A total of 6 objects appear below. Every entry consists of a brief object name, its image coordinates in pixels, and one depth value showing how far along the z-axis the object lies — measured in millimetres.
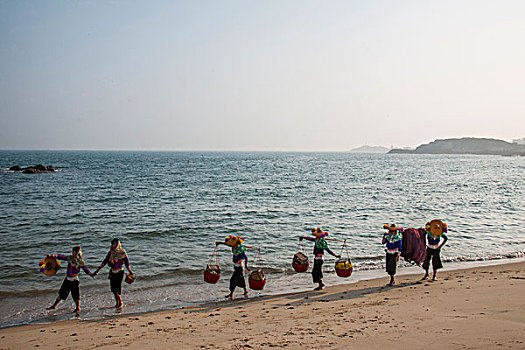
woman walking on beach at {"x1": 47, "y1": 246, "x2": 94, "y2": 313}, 9719
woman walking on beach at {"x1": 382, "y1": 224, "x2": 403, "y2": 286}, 11219
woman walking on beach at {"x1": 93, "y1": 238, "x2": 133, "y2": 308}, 9992
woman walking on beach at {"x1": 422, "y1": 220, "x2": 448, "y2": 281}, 11461
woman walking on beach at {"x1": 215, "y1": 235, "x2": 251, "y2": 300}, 10527
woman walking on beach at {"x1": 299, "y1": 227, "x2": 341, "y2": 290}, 11125
